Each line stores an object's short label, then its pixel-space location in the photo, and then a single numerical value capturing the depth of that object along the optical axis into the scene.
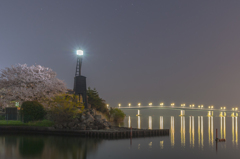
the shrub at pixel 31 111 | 42.69
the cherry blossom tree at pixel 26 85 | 46.38
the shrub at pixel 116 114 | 89.00
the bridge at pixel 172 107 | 151.96
